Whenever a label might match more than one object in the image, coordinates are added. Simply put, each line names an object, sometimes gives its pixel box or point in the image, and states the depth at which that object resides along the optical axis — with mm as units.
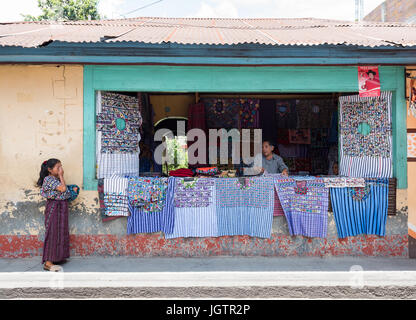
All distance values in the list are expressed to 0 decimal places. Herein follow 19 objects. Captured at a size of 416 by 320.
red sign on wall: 5043
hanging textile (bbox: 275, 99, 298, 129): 7762
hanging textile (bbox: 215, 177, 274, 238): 5094
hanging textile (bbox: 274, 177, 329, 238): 5066
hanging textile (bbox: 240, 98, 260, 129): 7582
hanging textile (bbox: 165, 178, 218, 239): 5113
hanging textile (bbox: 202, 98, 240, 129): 7590
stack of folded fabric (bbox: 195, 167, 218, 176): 5566
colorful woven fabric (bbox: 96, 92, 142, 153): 5215
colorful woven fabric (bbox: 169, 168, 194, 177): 5492
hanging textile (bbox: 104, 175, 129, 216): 5043
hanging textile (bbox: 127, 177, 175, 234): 5070
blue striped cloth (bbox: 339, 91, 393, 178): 5148
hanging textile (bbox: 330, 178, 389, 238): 5043
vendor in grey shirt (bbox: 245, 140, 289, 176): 5906
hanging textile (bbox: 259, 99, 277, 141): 7656
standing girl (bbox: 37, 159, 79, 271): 4645
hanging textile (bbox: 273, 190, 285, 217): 5121
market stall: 5066
